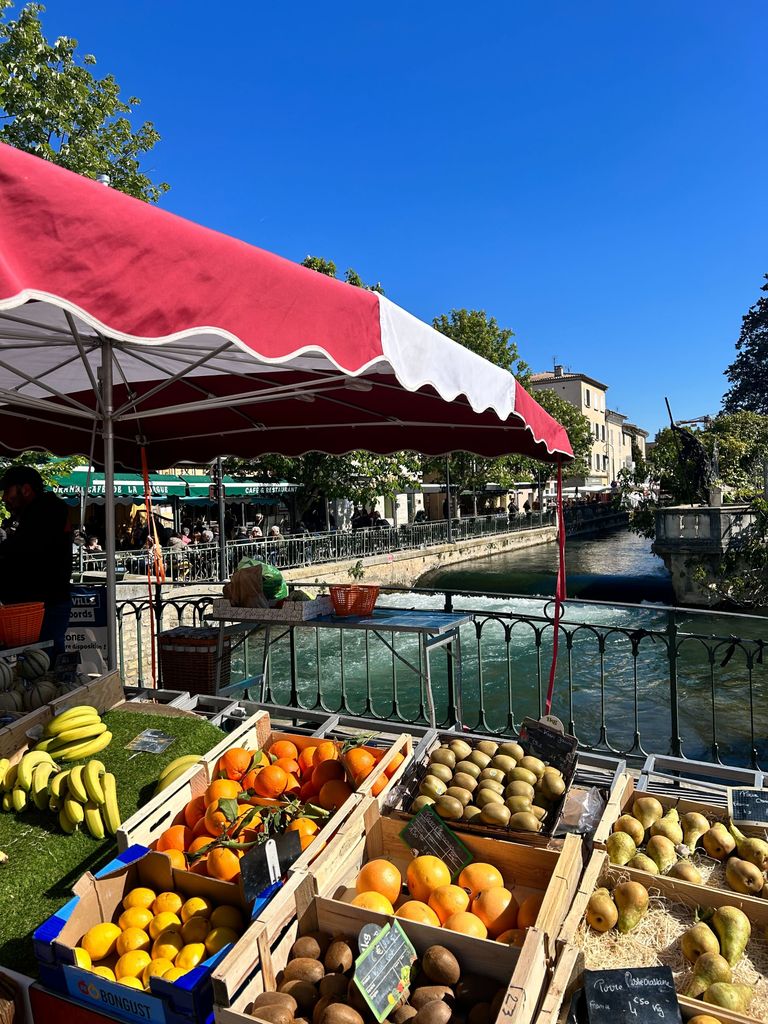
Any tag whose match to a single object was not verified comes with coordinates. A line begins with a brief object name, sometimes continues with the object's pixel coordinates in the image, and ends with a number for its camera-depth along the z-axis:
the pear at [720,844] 2.29
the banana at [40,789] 2.59
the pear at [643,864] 2.14
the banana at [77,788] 2.53
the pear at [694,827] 2.38
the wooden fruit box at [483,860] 1.94
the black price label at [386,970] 1.64
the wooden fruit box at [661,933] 1.80
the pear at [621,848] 2.21
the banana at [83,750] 2.88
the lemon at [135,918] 2.08
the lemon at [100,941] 1.99
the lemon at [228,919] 2.04
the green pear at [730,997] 1.68
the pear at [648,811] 2.46
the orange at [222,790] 2.61
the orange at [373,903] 1.97
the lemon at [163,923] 2.05
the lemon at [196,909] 2.07
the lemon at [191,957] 1.91
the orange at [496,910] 1.99
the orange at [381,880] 2.10
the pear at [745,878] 2.10
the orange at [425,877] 2.11
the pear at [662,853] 2.21
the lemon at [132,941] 2.00
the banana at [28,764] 2.64
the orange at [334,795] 2.59
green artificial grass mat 2.13
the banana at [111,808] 2.52
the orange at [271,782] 2.68
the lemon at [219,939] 1.95
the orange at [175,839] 2.44
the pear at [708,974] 1.74
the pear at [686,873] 2.13
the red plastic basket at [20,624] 3.63
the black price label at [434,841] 2.23
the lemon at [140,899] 2.14
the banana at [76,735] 2.92
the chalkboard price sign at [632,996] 1.63
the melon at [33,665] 3.55
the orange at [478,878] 2.11
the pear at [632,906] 1.97
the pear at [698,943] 1.83
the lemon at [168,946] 1.97
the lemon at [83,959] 1.91
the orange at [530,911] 1.94
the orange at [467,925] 1.89
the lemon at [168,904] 2.12
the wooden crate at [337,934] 1.60
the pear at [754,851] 2.21
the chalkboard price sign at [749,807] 2.42
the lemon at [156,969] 1.90
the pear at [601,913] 1.96
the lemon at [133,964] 1.92
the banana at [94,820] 2.50
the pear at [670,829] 2.34
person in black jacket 4.19
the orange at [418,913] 1.92
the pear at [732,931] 1.85
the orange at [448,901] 2.00
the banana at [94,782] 2.54
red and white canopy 1.64
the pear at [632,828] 2.33
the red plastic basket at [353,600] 4.88
